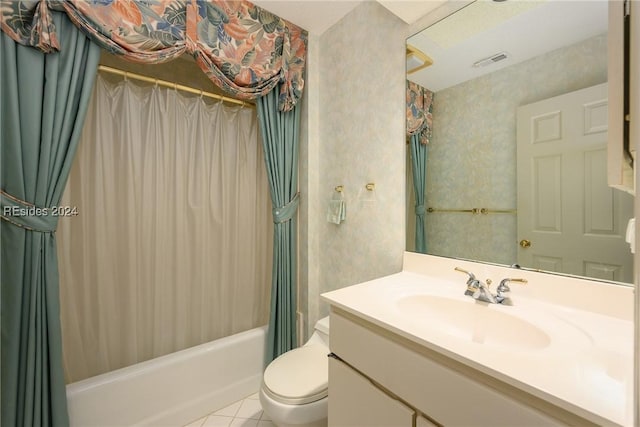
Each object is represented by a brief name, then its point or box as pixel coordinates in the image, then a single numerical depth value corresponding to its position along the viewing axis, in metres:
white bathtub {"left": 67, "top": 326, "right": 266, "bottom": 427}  1.26
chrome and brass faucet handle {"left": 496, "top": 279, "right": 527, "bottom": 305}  0.92
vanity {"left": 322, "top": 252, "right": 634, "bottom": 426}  0.51
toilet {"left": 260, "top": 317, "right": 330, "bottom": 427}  1.08
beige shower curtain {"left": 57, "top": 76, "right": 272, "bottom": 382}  1.34
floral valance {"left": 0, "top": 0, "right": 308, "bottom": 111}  1.06
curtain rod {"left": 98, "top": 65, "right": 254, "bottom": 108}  1.35
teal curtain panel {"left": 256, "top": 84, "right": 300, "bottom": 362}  1.72
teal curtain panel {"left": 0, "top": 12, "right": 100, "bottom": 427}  1.04
